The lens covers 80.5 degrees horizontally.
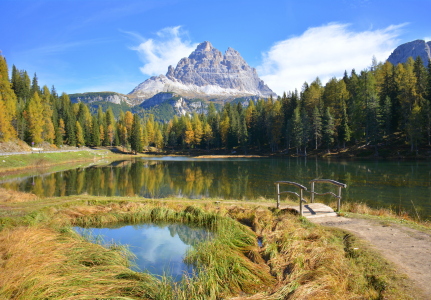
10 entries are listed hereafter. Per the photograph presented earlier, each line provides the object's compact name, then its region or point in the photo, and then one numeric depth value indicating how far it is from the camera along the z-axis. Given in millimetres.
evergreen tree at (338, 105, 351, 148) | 59938
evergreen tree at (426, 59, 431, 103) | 52438
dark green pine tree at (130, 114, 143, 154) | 93388
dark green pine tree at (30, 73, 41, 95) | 100800
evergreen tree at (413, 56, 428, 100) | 54741
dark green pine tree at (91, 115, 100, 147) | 99375
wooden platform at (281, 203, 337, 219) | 12098
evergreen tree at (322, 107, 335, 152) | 62047
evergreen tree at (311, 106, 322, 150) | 64875
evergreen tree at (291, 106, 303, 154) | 67312
